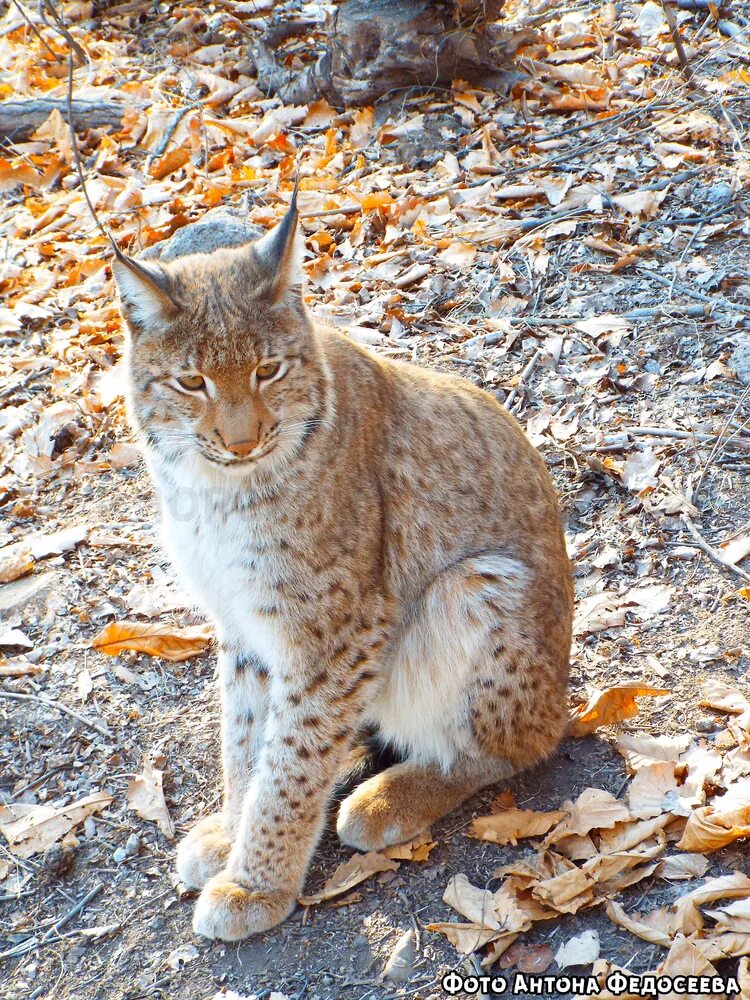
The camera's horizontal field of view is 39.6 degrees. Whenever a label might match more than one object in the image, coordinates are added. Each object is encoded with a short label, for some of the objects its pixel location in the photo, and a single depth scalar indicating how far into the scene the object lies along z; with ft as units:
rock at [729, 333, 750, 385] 17.78
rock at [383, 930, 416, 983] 10.98
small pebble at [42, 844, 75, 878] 12.91
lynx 11.35
